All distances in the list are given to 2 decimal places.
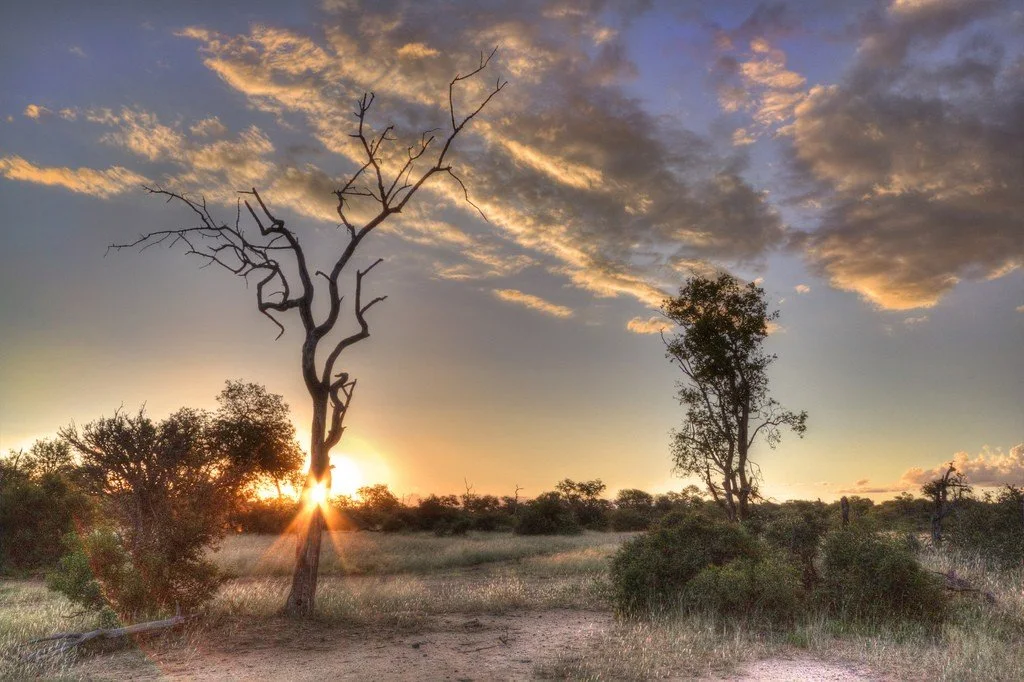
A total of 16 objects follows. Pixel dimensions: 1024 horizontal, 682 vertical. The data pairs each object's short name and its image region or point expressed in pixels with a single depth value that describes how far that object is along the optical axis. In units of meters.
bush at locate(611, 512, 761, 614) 14.99
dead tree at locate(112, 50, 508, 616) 15.38
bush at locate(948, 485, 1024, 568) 21.39
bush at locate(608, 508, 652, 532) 61.25
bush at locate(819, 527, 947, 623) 13.34
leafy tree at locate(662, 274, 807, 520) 26.00
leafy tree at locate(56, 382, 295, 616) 13.17
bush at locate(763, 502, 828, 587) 17.09
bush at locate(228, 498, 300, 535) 47.56
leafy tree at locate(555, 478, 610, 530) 66.38
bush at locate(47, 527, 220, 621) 12.89
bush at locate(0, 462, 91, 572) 28.86
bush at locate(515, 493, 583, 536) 49.91
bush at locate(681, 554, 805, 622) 13.50
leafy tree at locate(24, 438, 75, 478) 38.09
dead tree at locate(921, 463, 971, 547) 28.31
